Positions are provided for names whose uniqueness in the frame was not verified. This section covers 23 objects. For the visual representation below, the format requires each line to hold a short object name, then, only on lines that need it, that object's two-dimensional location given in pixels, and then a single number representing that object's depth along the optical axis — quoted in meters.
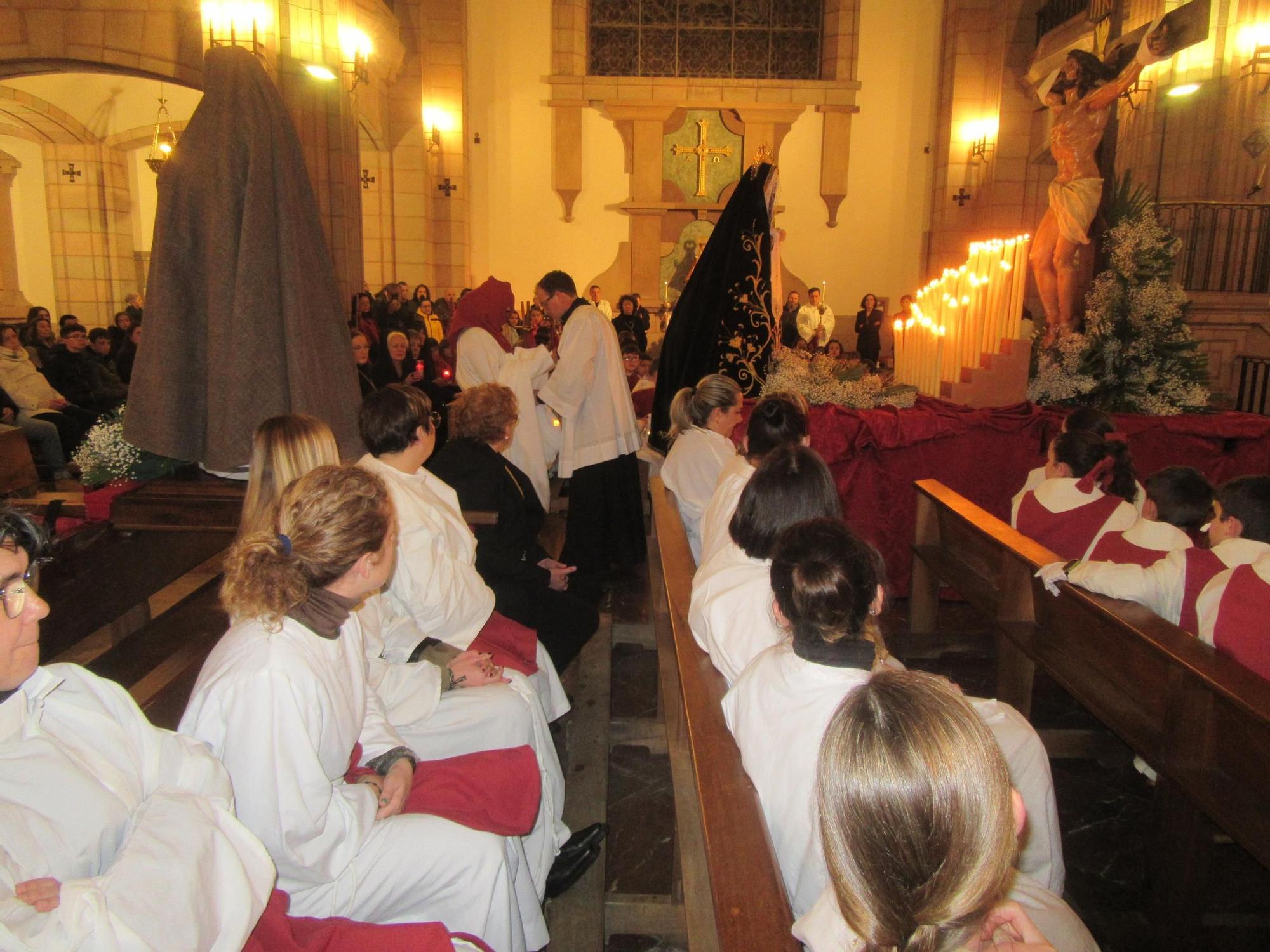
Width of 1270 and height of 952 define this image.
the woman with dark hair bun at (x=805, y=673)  1.54
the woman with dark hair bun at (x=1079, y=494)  3.41
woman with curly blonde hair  1.61
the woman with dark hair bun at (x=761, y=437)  2.90
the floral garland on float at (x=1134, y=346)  4.68
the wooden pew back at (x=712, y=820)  1.26
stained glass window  14.29
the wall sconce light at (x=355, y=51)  7.08
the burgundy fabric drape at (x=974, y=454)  4.45
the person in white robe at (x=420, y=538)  2.59
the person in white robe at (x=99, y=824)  1.06
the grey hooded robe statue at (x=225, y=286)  2.62
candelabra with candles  4.36
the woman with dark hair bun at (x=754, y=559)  2.13
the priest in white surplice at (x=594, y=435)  4.71
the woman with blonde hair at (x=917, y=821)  0.92
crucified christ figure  5.20
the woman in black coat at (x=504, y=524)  3.26
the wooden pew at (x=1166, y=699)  2.01
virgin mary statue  4.62
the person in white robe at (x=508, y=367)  4.98
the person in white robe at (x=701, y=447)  3.78
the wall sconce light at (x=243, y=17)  5.65
